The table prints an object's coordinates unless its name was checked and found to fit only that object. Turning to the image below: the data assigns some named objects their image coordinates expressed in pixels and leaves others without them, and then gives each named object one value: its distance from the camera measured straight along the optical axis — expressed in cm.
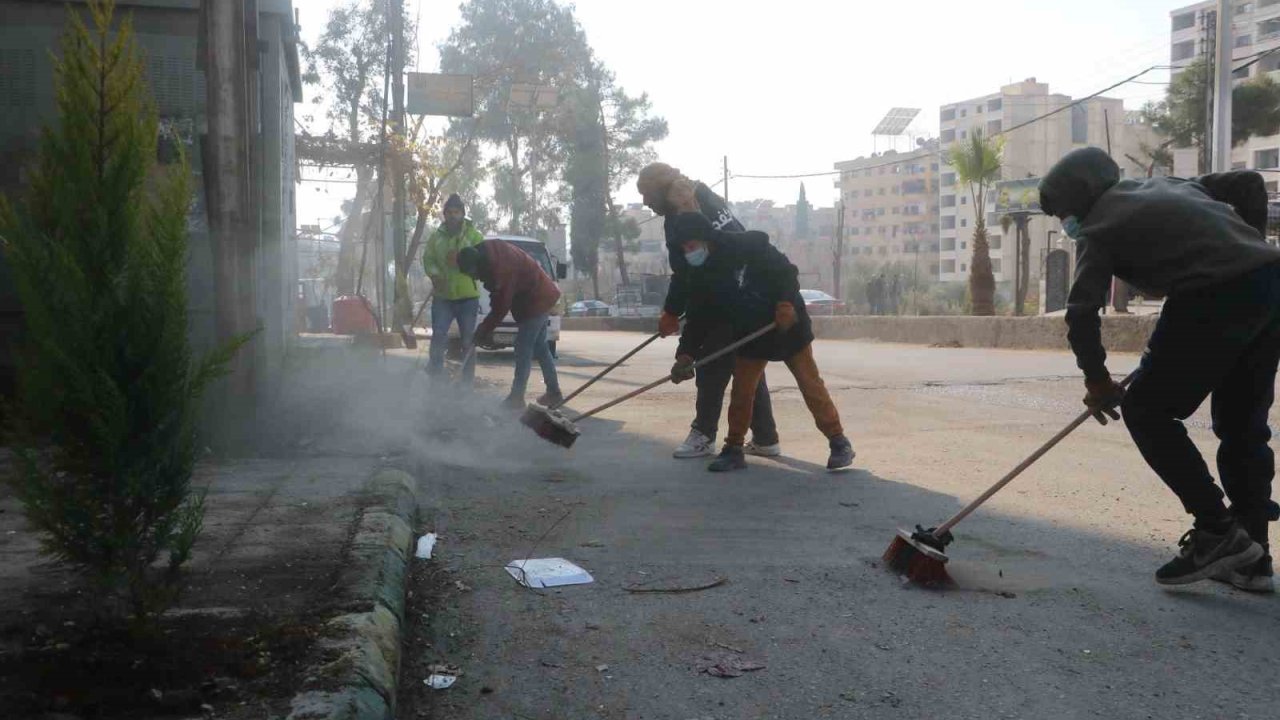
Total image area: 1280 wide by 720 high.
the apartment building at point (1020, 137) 10212
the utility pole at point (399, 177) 2059
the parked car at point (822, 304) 4309
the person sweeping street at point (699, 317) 646
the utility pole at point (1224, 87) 1983
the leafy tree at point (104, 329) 233
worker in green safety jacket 1037
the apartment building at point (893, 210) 12462
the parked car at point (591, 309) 5372
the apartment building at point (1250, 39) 7481
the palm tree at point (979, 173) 2327
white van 1666
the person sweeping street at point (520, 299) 858
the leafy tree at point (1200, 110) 3597
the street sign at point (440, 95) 2391
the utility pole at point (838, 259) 6825
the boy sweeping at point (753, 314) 614
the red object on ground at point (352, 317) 1988
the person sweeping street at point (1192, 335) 350
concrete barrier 1558
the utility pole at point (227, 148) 641
